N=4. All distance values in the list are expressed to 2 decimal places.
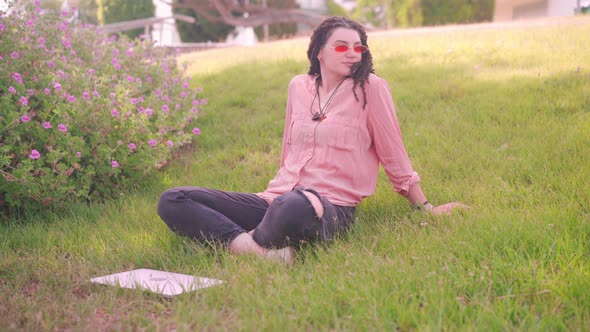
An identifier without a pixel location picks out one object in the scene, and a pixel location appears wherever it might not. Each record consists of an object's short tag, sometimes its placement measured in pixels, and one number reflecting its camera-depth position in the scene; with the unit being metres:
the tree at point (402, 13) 20.56
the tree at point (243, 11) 21.89
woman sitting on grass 3.33
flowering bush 4.12
